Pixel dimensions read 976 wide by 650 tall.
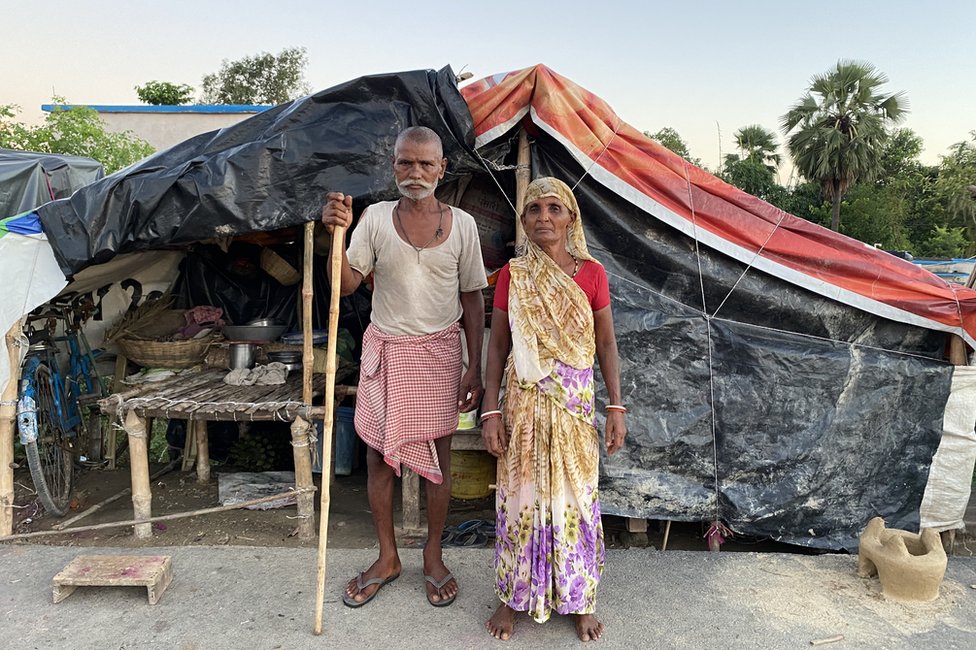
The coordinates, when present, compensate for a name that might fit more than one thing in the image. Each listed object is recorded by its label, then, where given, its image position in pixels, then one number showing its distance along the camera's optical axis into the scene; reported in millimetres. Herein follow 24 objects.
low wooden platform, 2793
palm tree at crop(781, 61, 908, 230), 20922
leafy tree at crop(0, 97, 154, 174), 8898
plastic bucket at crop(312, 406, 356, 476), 4762
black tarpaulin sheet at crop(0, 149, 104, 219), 6168
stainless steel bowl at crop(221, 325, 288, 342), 4648
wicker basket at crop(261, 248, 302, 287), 4984
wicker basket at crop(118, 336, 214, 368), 4562
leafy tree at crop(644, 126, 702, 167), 29266
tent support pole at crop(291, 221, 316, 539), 3564
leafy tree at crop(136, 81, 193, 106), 20391
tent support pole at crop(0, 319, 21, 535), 3469
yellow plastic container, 4137
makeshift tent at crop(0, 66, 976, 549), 3430
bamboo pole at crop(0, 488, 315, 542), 3363
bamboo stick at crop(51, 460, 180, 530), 3915
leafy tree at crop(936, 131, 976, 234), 21375
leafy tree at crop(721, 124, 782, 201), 25344
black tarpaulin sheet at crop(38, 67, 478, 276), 3387
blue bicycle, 3803
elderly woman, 2414
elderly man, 2621
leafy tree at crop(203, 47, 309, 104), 24094
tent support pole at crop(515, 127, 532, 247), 3646
